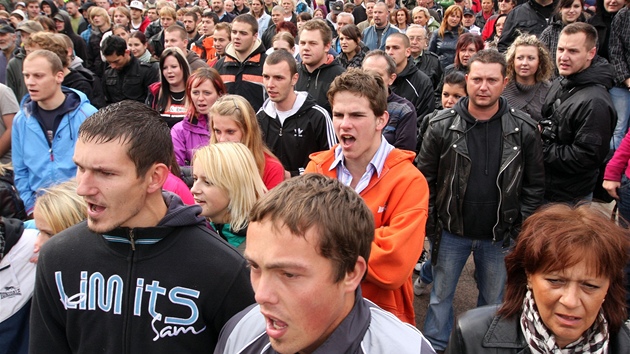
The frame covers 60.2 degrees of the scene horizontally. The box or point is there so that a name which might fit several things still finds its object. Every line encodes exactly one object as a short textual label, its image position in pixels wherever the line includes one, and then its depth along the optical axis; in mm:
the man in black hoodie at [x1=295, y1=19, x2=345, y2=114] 6109
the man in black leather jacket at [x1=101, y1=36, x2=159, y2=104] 7223
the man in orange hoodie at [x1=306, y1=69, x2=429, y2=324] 2660
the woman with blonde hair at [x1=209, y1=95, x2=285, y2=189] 3797
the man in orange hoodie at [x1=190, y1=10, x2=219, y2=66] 9836
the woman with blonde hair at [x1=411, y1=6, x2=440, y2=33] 10039
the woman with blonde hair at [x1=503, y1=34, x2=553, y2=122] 5117
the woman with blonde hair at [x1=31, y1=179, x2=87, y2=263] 2693
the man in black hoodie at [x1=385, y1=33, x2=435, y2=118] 6105
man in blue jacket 4461
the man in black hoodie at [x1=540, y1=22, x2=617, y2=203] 4172
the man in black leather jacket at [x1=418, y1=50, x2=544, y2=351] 3658
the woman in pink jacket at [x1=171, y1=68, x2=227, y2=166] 4773
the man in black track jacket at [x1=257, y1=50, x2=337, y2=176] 4730
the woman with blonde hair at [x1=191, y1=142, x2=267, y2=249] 3068
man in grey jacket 1483
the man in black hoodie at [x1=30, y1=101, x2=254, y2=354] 1945
